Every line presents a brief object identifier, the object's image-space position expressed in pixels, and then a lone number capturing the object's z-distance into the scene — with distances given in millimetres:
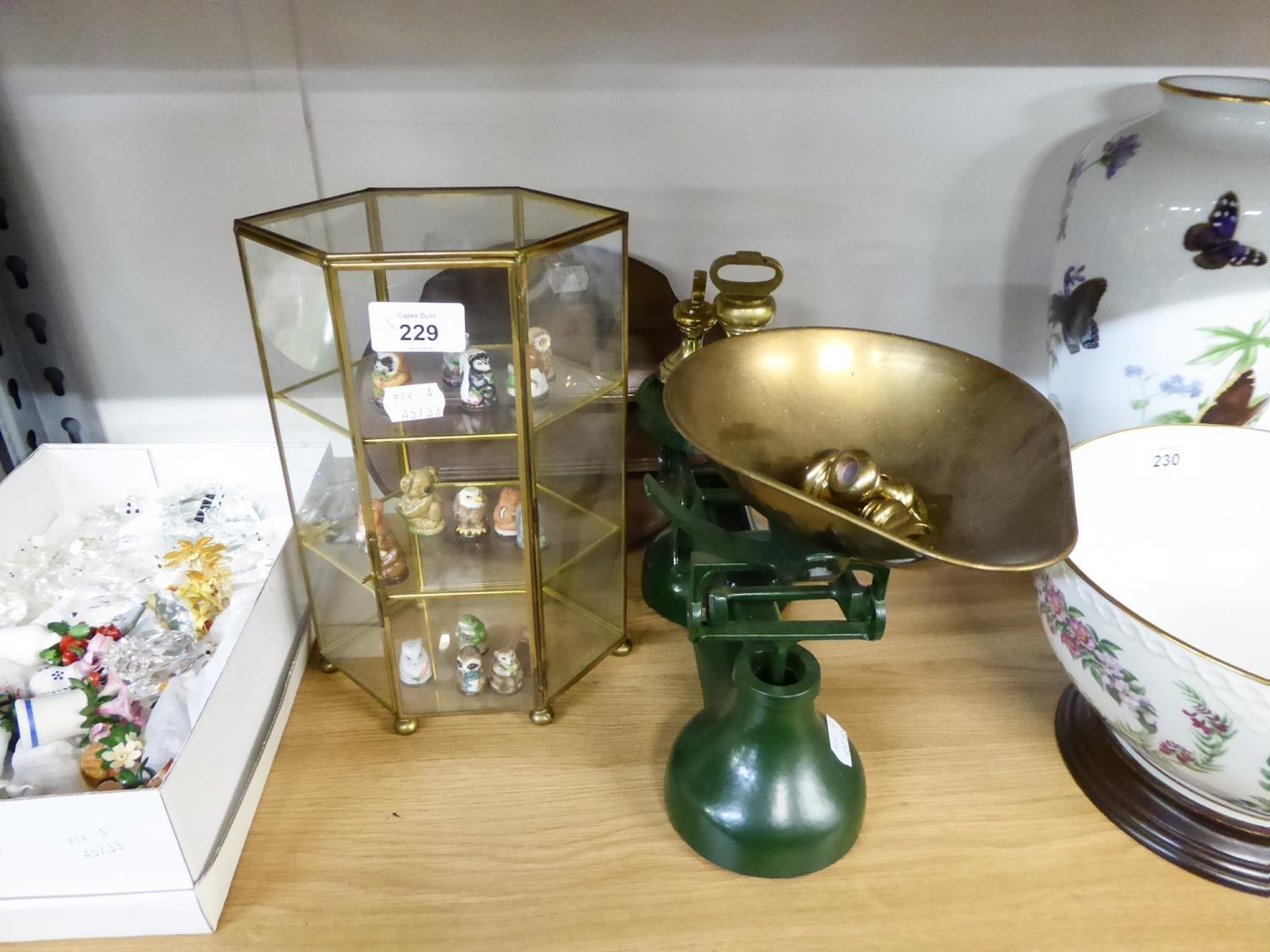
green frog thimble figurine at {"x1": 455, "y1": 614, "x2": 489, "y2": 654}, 708
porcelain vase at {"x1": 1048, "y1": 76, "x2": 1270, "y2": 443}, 651
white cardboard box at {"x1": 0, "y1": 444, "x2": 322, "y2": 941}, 497
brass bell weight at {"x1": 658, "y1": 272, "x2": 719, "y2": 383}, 713
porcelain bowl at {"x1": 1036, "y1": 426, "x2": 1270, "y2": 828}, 585
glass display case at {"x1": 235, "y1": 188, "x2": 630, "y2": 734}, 564
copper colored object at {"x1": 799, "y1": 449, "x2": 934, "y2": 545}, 491
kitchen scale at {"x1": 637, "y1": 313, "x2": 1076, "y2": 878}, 520
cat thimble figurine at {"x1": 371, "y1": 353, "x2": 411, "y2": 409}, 575
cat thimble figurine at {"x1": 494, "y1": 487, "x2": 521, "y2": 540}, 667
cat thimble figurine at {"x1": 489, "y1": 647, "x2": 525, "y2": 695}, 706
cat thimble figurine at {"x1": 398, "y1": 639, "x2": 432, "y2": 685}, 701
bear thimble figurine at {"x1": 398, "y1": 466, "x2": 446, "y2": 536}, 646
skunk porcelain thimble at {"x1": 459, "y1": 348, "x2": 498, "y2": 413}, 605
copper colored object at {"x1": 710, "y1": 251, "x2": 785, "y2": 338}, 698
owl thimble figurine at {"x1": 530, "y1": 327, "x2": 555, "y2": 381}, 591
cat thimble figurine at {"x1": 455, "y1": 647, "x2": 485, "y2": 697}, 701
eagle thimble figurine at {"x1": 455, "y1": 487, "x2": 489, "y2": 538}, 664
